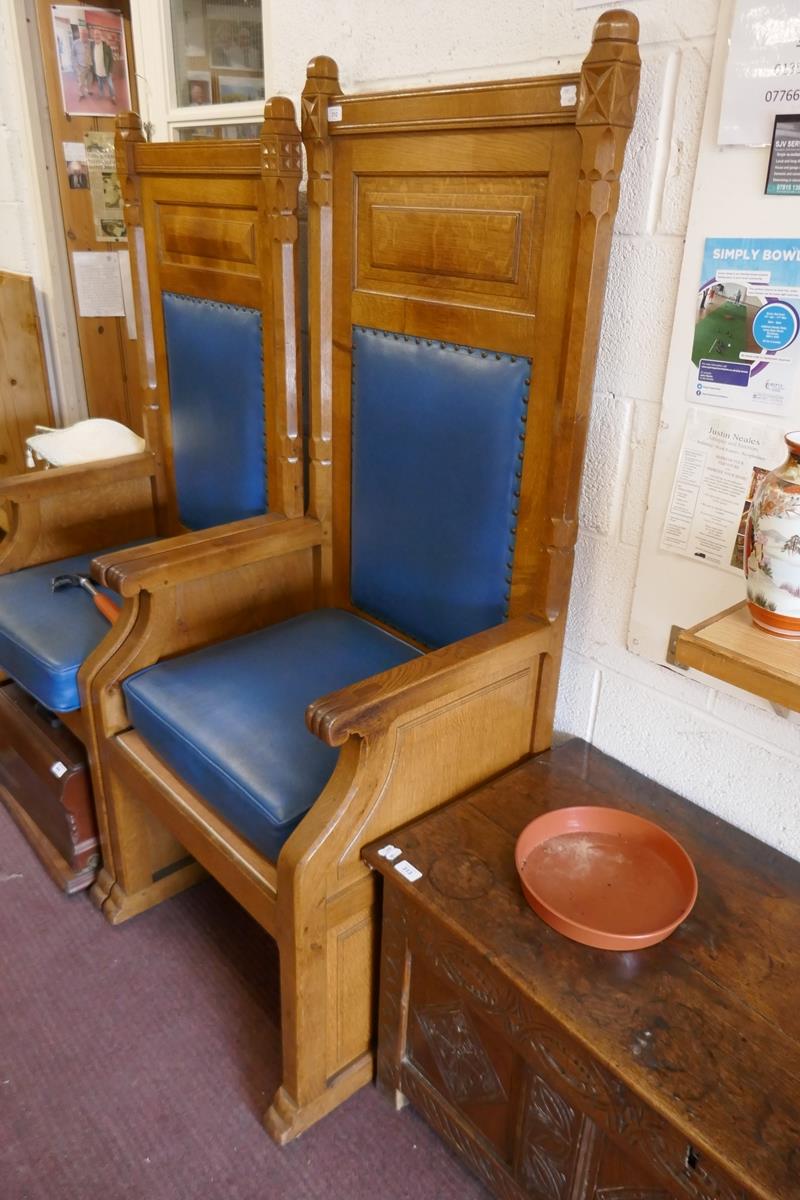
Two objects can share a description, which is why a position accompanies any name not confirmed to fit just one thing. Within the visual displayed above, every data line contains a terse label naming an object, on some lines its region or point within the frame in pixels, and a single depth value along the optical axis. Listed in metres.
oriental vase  0.93
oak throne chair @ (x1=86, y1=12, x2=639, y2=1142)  1.17
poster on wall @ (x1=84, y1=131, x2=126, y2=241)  2.81
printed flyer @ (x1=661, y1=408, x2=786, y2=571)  1.15
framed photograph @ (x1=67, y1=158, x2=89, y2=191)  2.81
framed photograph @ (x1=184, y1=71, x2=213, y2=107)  2.06
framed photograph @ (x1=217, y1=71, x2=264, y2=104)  1.92
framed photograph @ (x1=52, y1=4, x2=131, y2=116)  2.67
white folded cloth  2.25
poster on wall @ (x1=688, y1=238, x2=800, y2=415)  1.07
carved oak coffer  0.89
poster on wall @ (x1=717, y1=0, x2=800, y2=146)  1.00
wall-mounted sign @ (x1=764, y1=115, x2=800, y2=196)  1.02
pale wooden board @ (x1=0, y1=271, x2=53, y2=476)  2.89
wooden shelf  0.92
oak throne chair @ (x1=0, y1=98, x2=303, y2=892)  1.67
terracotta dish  1.08
